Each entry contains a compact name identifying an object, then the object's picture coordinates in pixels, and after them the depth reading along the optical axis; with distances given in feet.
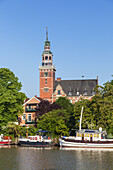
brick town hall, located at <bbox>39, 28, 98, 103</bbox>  366.43
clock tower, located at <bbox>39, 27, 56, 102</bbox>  371.76
